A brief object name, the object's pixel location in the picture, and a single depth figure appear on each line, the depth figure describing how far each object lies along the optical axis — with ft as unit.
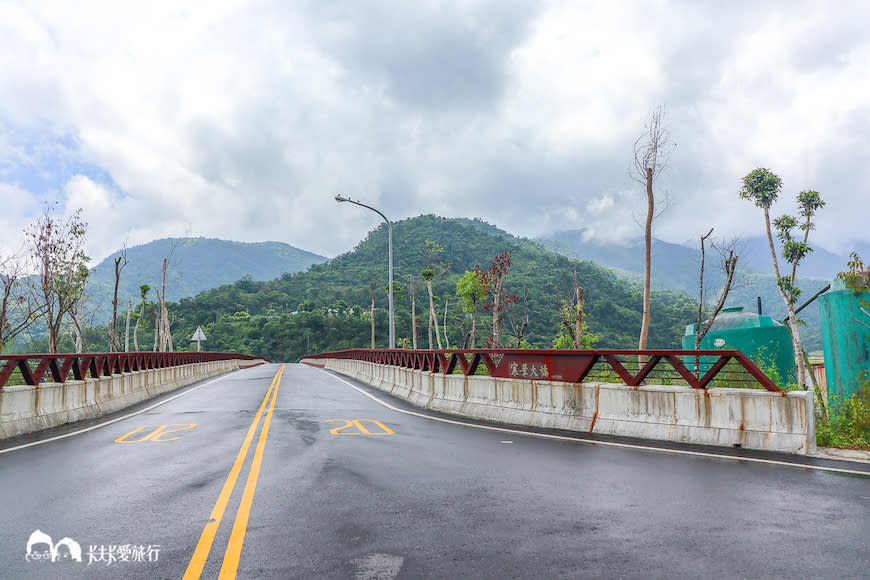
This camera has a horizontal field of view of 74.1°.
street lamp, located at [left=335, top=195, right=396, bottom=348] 94.12
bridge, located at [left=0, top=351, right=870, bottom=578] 14.29
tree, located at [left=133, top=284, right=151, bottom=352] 228.55
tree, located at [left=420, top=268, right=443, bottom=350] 226.85
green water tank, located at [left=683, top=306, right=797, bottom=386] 77.66
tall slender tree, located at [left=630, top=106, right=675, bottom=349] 93.86
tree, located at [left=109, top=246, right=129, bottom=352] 156.38
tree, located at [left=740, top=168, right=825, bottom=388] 104.94
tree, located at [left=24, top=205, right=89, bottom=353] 114.93
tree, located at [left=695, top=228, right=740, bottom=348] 99.18
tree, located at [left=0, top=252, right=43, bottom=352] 102.63
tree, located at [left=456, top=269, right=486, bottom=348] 225.15
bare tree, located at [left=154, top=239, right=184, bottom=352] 186.05
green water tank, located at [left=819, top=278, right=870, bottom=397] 44.14
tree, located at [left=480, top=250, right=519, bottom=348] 147.13
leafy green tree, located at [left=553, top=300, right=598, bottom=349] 144.38
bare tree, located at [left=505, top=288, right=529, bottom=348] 304.01
